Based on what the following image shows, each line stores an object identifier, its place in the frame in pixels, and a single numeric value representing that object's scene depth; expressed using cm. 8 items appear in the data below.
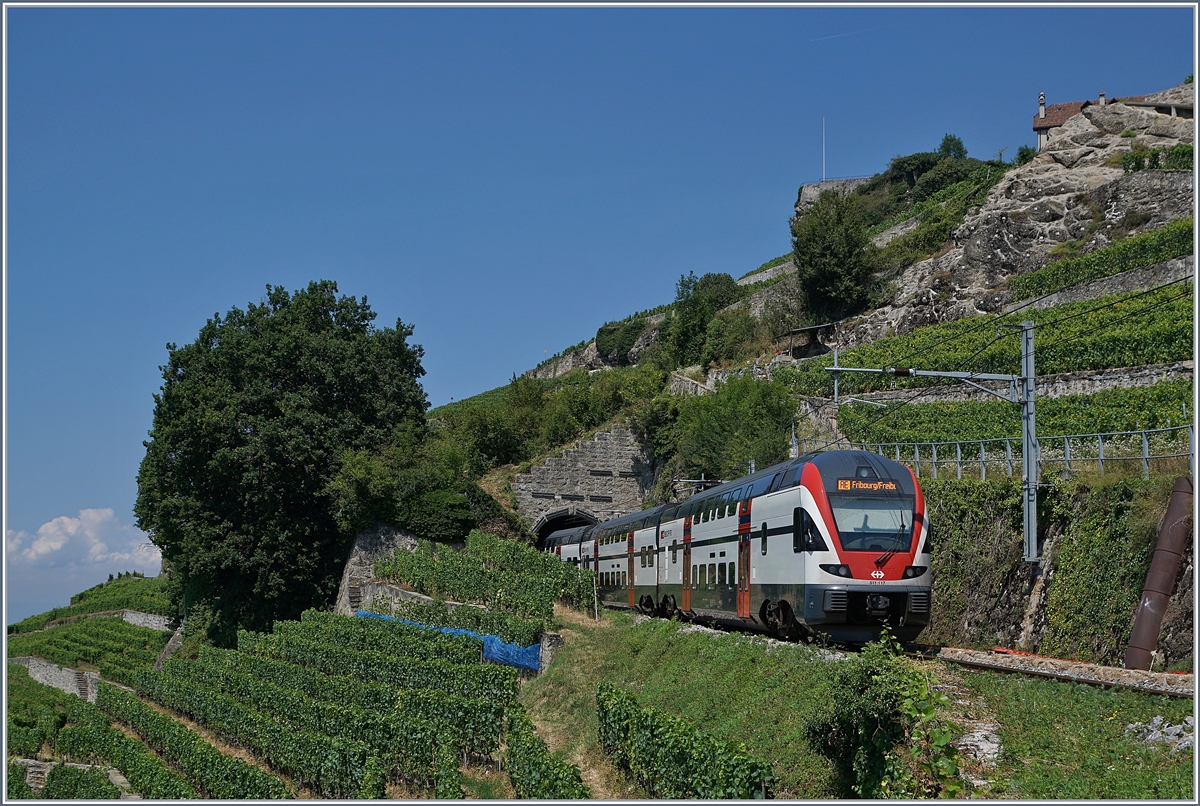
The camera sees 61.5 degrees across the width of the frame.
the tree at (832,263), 5891
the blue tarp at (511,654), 2545
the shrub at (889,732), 1106
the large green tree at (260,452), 3778
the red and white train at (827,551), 1728
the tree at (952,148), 9589
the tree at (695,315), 6725
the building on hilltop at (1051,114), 7969
